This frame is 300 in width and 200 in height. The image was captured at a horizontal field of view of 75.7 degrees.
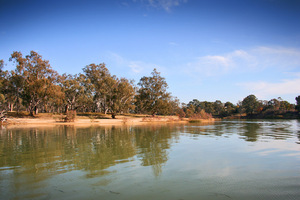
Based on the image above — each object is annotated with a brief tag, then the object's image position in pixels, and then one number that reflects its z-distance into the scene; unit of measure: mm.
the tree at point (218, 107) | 148775
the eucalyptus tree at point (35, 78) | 48531
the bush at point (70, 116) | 42312
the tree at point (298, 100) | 106425
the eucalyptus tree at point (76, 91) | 61000
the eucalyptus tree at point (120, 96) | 60472
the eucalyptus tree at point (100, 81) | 64688
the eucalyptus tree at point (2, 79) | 51044
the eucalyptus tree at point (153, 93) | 67625
